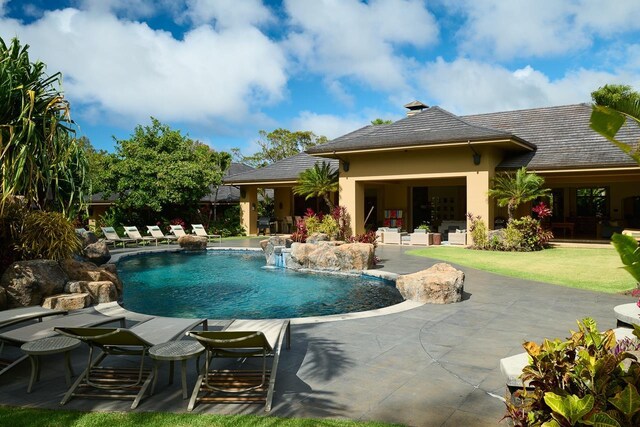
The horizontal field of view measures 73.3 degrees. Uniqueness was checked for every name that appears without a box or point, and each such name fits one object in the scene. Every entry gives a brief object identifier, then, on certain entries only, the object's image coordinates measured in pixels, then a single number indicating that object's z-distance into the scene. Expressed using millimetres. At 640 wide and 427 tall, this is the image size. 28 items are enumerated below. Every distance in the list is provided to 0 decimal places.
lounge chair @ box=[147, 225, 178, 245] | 22062
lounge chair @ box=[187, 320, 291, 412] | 3926
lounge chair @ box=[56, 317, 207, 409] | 4051
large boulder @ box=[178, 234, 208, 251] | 20125
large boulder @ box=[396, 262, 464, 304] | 8117
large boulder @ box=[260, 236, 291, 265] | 15641
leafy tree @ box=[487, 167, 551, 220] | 16719
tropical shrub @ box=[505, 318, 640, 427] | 2283
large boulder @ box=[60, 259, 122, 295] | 9234
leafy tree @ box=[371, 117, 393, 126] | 34512
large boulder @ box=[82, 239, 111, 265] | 13555
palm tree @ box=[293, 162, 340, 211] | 21594
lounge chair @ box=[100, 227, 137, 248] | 20877
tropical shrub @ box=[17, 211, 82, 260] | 9055
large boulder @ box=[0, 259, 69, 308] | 7762
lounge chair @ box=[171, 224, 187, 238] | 23000
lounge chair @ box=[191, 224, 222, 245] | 23234
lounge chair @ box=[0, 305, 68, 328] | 5352
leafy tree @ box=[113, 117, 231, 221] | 24438
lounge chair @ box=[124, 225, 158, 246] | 21594
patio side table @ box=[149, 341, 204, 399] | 4066
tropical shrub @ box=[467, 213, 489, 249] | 17594
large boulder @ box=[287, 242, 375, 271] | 12992
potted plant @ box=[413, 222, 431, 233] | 20156
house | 18000
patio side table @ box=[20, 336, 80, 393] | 4223
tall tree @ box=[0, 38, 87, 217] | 7170
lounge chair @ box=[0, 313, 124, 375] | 4781
